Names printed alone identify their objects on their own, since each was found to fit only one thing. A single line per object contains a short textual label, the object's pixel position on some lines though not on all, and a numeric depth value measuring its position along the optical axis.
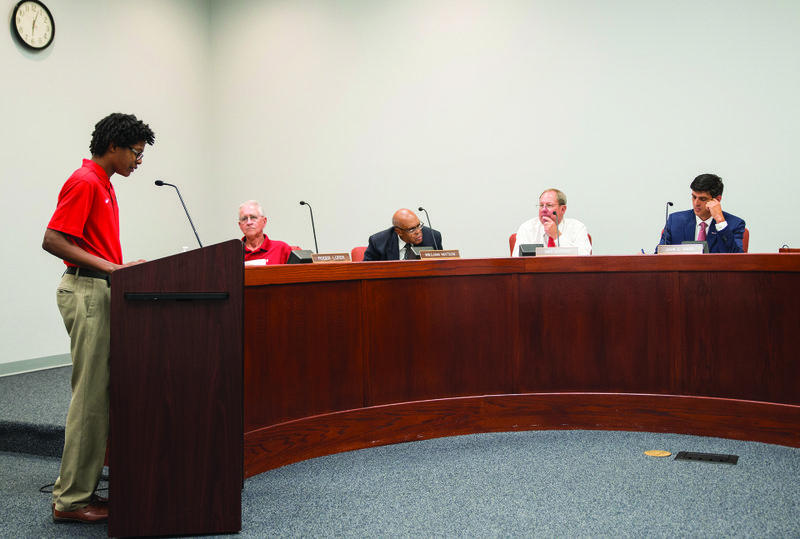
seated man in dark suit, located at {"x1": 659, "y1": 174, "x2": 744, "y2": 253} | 3.87
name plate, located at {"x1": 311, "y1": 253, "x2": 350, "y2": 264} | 3.08
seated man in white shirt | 4.17
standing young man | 1.92
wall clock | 4.18
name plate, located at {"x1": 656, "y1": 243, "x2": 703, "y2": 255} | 3.13
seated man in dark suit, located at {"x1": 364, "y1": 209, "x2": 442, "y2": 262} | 4.03
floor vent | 2.52
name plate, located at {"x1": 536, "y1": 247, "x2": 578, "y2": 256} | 3.18
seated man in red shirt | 4.06
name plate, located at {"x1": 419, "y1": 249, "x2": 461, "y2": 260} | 3.02
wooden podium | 1.87
